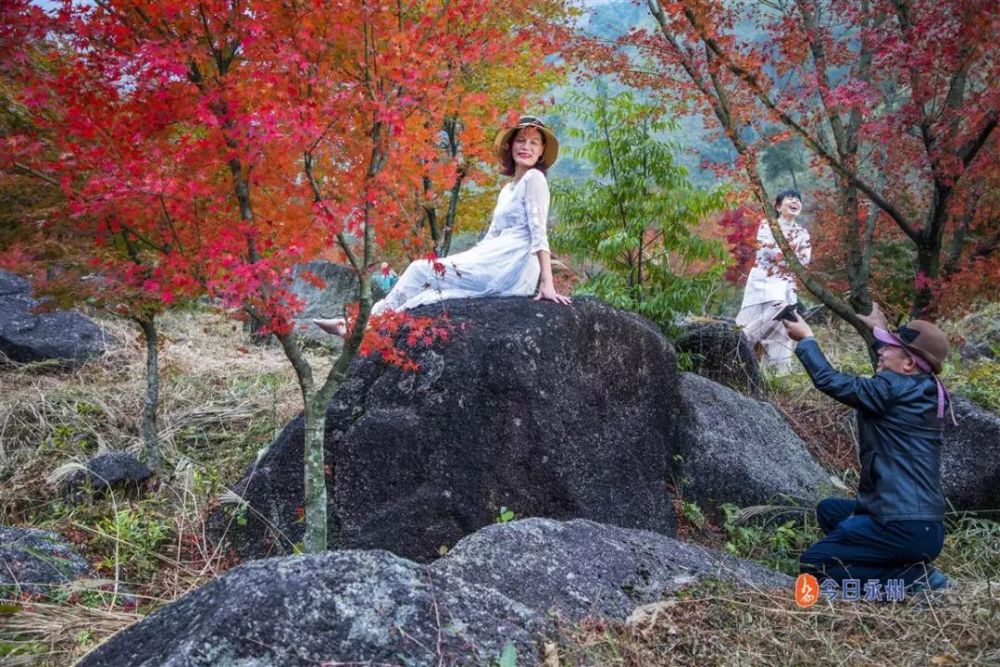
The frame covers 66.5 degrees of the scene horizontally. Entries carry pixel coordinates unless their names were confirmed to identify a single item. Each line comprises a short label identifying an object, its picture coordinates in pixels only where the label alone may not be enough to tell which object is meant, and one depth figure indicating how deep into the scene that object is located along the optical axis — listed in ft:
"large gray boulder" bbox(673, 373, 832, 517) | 17.72
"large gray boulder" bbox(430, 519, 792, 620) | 9.43
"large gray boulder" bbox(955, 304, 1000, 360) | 28.91
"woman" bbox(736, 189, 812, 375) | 26.21
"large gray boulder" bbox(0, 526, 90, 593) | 11.64
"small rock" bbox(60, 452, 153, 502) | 18.35
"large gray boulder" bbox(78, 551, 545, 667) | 6.97
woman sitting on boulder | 18.39
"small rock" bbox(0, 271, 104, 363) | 26.43
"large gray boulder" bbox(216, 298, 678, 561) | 14.73
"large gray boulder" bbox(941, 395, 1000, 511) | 17.25
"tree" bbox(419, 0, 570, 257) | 22.36
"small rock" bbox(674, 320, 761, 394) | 24.49
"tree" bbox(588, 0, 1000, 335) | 15.08
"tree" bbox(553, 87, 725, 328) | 24.86
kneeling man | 12.04
